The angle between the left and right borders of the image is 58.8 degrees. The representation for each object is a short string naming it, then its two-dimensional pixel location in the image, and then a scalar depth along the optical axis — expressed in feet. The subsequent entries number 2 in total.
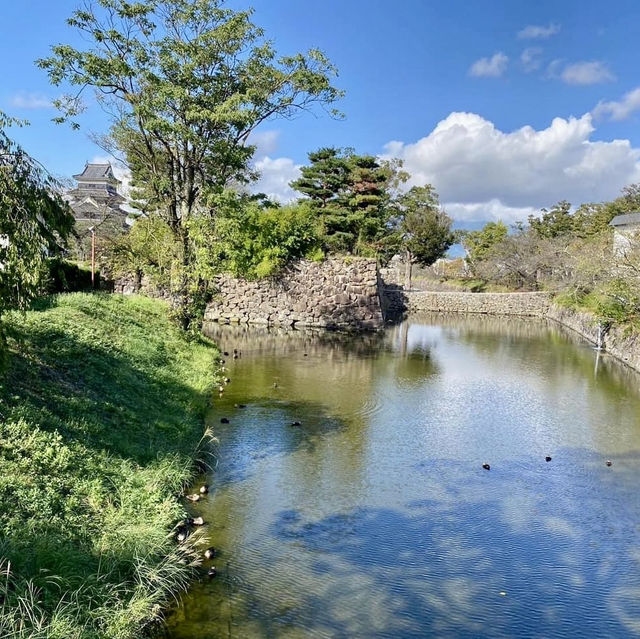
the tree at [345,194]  115.24
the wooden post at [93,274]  68.64
